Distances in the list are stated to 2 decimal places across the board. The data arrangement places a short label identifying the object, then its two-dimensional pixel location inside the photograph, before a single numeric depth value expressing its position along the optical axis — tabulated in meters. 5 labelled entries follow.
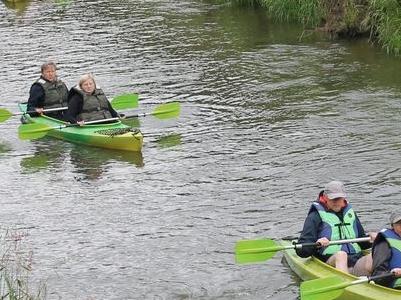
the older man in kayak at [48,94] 22.34
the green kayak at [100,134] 20.21
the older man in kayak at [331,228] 12.77
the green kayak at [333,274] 11.47
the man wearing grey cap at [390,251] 11.69
